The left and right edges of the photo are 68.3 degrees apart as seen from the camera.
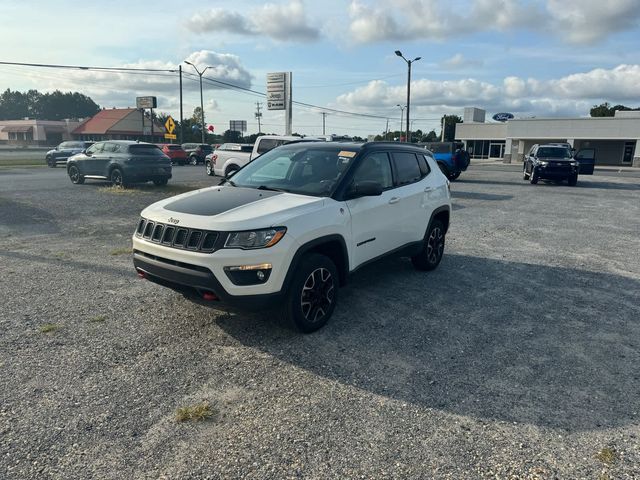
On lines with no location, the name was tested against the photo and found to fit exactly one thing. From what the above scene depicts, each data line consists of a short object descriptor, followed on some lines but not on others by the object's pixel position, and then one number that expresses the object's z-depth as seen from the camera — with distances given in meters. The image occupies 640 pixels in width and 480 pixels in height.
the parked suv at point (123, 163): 16.23
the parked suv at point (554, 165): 20.32
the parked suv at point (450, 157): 21.28
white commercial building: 46.01
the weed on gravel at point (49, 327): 4.41
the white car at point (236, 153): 16.58
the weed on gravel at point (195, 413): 3.10
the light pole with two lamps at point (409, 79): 34.49
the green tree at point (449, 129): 89.24
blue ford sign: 63.72
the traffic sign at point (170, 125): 41.06
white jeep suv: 3.88
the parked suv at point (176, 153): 33.34
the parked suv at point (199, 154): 35.72
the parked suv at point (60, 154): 29.03
